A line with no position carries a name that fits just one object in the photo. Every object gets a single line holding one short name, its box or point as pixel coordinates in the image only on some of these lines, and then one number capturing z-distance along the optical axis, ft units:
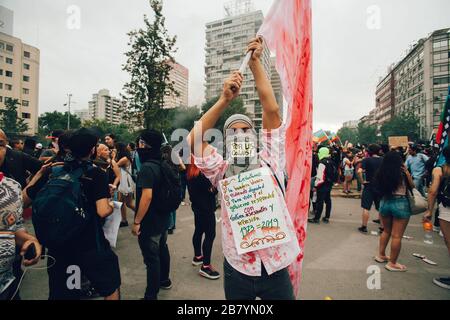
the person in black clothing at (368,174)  17.66
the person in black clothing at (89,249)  6.44
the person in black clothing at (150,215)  9.19
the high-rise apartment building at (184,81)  229.39
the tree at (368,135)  239.91
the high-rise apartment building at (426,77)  181.06
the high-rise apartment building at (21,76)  173.68
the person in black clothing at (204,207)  12.00
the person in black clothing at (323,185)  21.26
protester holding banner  5.03
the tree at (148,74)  54.34
